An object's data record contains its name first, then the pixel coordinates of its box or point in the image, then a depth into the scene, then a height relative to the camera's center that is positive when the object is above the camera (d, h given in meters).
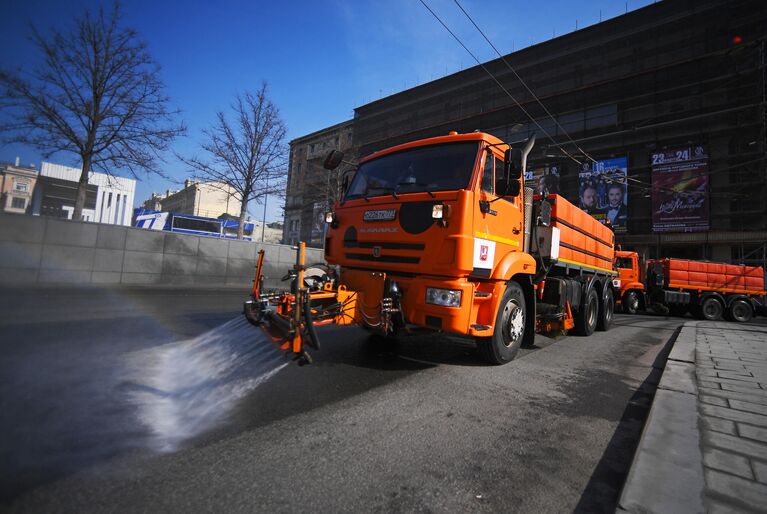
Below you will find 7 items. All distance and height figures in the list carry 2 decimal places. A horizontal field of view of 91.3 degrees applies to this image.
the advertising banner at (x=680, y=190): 23.89 +7.28
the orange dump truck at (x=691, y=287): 15.52 +0.72
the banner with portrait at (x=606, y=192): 26.61 +7.59
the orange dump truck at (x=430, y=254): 4.08 +0.35
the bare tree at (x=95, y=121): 10.77 +4.35
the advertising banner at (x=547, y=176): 29.88 +9.28
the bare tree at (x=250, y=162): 18.14 +5.03
